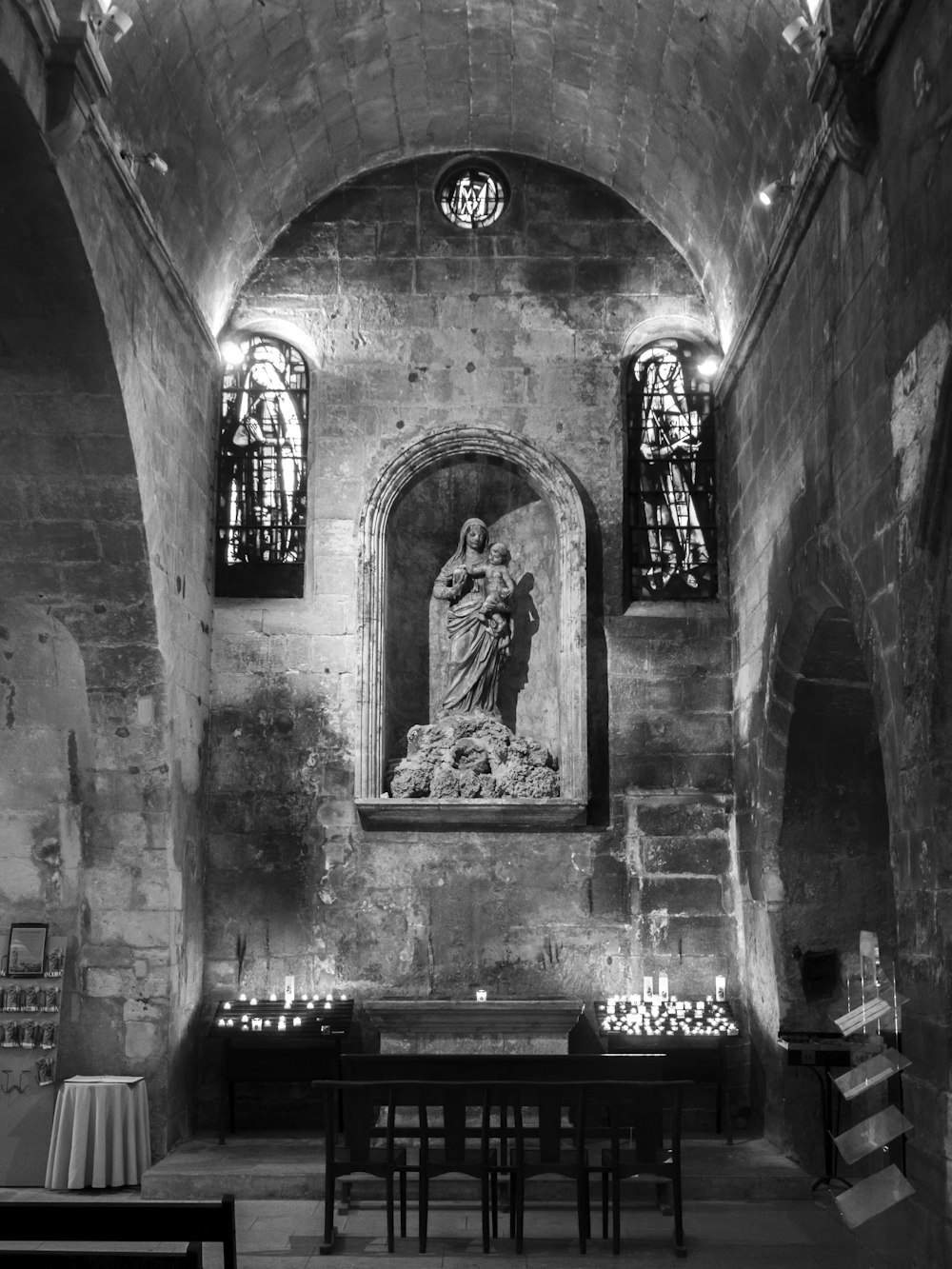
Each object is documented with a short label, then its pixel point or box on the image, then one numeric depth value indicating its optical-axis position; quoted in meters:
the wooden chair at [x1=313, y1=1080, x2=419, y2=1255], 7.17
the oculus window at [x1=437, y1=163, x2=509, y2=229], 11.48
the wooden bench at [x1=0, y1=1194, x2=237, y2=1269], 4.34
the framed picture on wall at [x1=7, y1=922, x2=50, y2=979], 9.02
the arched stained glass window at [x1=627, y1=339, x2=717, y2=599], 10.98
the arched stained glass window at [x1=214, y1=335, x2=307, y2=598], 10.95
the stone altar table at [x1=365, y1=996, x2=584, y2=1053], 9.54
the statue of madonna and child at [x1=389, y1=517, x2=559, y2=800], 10.37
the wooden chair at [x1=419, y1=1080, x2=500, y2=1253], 7.09
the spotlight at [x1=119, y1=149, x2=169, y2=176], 8.20
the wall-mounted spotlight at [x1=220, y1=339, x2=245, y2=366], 11.23
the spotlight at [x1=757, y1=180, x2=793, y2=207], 8.35
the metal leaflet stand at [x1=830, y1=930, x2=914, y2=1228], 5.25
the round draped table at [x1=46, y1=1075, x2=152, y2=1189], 8.42
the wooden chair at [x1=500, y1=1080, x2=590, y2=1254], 7.04
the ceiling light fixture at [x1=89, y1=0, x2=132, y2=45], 7.05
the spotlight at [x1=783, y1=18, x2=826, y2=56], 7.05
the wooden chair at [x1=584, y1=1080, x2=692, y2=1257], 7.07
